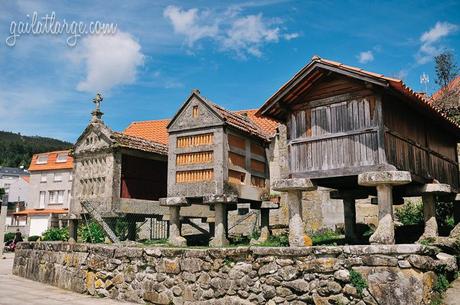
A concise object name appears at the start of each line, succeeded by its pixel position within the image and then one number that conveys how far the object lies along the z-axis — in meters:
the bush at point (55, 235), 14.14
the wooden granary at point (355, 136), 7.49
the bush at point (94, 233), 11.58
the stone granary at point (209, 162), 9.73
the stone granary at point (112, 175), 11.19
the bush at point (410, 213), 13.10
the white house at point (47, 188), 39.44
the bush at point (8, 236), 29.16
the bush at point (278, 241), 9.66
